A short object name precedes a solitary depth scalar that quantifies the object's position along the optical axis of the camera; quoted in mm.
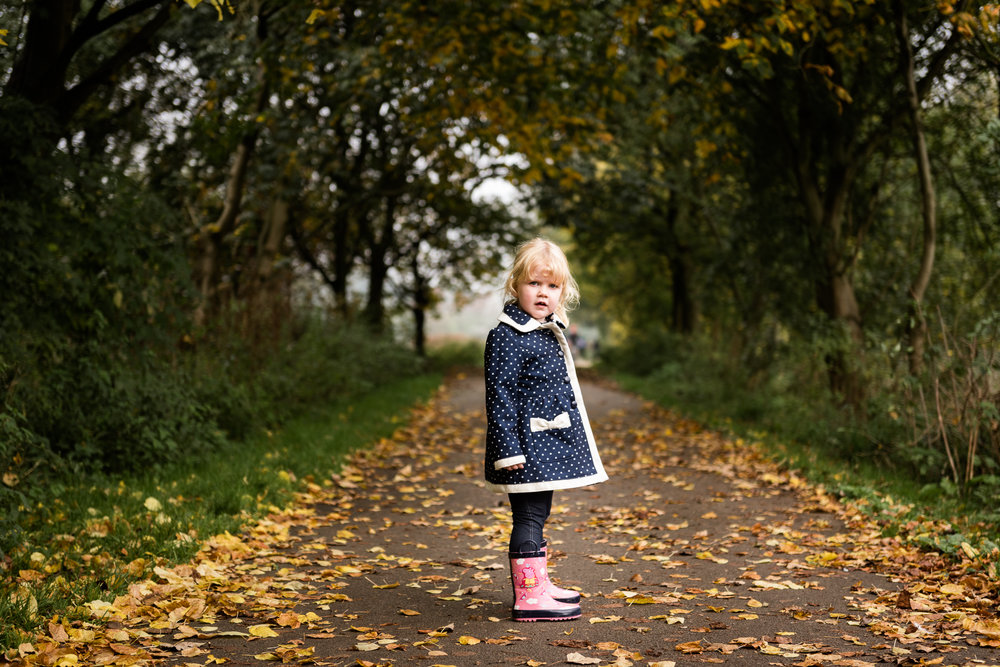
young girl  4469
